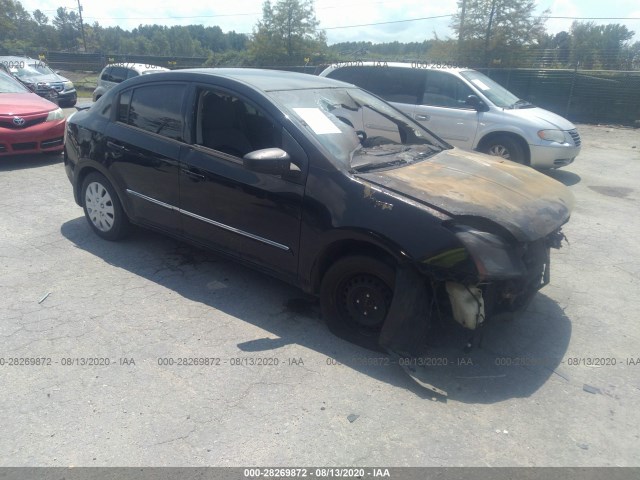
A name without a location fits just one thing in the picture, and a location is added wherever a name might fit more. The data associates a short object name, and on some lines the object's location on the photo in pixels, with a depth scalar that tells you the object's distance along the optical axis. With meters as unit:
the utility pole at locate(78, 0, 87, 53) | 55.04
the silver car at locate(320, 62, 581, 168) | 8.73
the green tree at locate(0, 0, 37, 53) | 45.93
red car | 8.36
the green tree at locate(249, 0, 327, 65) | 42.72
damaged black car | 3.32
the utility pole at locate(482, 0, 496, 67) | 27.97
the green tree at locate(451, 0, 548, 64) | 27.67
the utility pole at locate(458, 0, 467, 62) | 27.19
